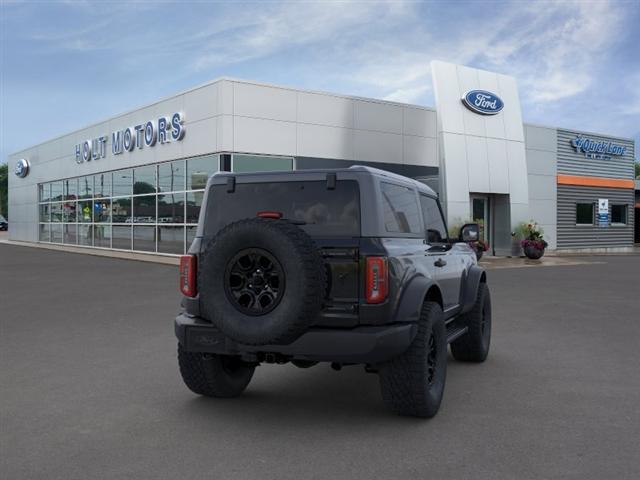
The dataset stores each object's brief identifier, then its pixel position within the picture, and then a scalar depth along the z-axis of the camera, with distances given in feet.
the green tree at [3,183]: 338.75
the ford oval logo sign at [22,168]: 126.21
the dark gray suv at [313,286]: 14.08
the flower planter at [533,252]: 76.89
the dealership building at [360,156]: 68.18
